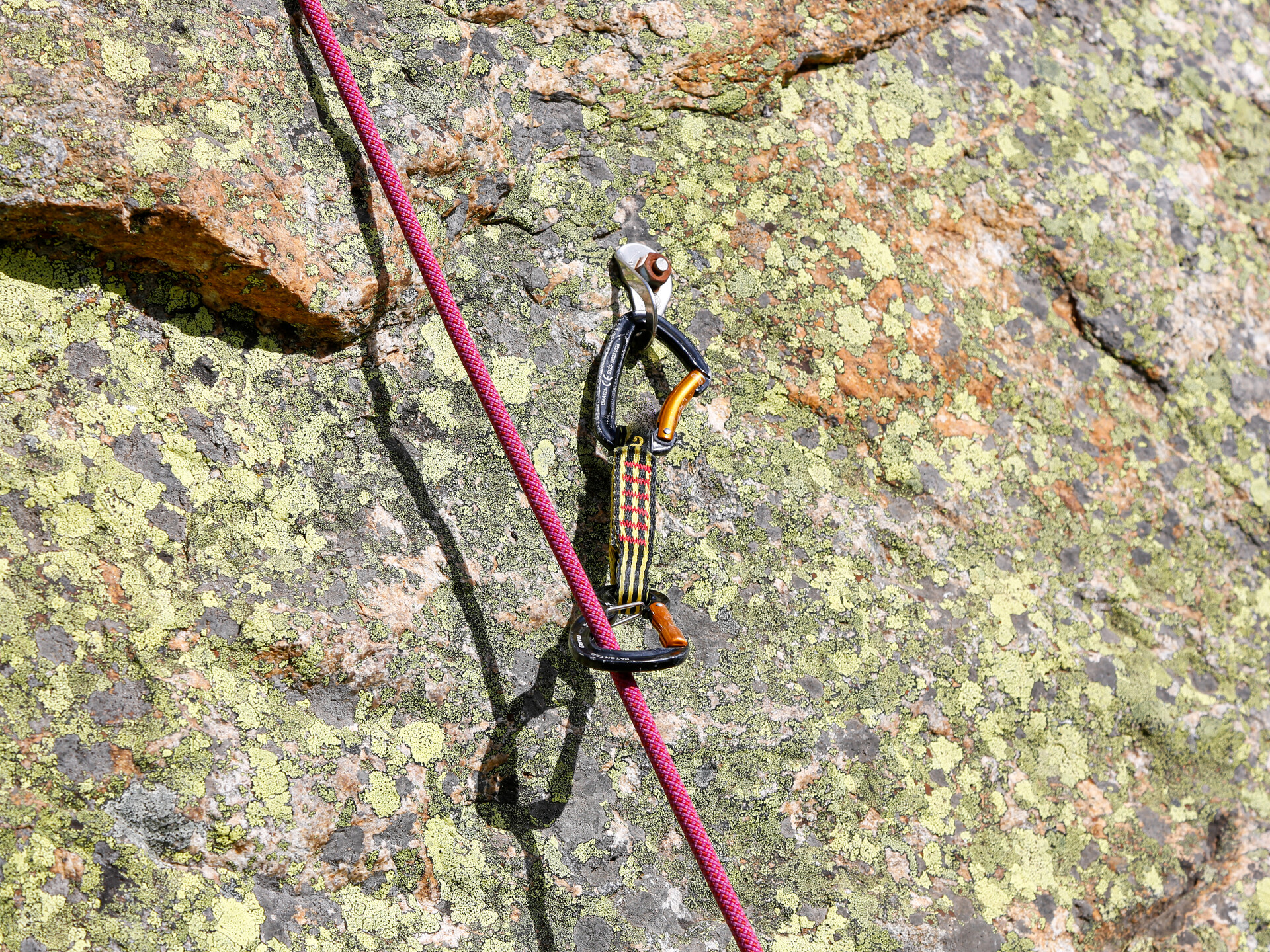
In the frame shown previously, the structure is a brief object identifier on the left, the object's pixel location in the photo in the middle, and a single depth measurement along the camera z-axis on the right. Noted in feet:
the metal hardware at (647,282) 8.40
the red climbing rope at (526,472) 6.75
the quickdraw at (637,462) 6.94
